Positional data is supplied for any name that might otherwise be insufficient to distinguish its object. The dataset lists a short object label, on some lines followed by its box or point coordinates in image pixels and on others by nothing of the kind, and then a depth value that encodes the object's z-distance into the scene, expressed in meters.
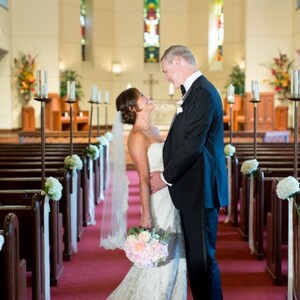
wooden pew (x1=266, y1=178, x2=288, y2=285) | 4.42
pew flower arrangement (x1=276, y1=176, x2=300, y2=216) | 3.84
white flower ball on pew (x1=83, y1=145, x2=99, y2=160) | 7.26
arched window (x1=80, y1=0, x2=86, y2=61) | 17.89
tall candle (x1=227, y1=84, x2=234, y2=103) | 7.34
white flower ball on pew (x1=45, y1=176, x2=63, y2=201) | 4.25
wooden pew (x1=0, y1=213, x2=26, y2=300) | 2.98
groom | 3.14
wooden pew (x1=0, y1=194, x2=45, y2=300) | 3.76
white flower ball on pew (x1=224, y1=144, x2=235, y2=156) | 7.00
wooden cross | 17.30
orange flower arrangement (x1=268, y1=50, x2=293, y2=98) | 15.01
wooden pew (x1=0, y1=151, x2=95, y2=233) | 6.04
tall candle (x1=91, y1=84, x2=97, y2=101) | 7.81
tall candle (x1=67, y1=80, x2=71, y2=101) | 6.29
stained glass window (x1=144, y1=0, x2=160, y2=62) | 18.55
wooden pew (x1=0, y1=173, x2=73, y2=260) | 4.94
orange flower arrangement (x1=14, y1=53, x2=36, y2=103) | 15.06
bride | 3.43
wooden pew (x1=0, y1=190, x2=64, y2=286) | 4.27
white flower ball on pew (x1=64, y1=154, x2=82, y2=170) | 5.71
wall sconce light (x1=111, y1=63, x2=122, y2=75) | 17.92
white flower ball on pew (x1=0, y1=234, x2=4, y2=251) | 2.84
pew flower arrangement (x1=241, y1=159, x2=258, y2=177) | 5.43
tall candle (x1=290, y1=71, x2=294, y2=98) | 4.08
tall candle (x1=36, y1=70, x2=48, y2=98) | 4.63
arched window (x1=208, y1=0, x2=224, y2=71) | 17.67
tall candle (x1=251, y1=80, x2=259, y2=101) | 5.85
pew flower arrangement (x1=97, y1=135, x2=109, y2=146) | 8.78
